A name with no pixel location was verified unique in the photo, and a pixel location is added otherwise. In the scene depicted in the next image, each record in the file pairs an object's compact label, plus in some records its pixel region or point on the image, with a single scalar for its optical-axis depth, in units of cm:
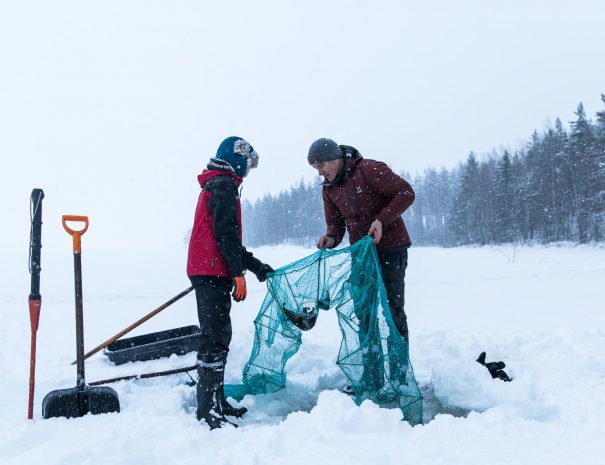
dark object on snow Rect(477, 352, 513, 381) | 355
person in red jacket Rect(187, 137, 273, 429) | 300
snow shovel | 287
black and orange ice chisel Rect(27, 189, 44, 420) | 291
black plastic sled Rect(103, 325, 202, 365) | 424
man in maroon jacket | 355
